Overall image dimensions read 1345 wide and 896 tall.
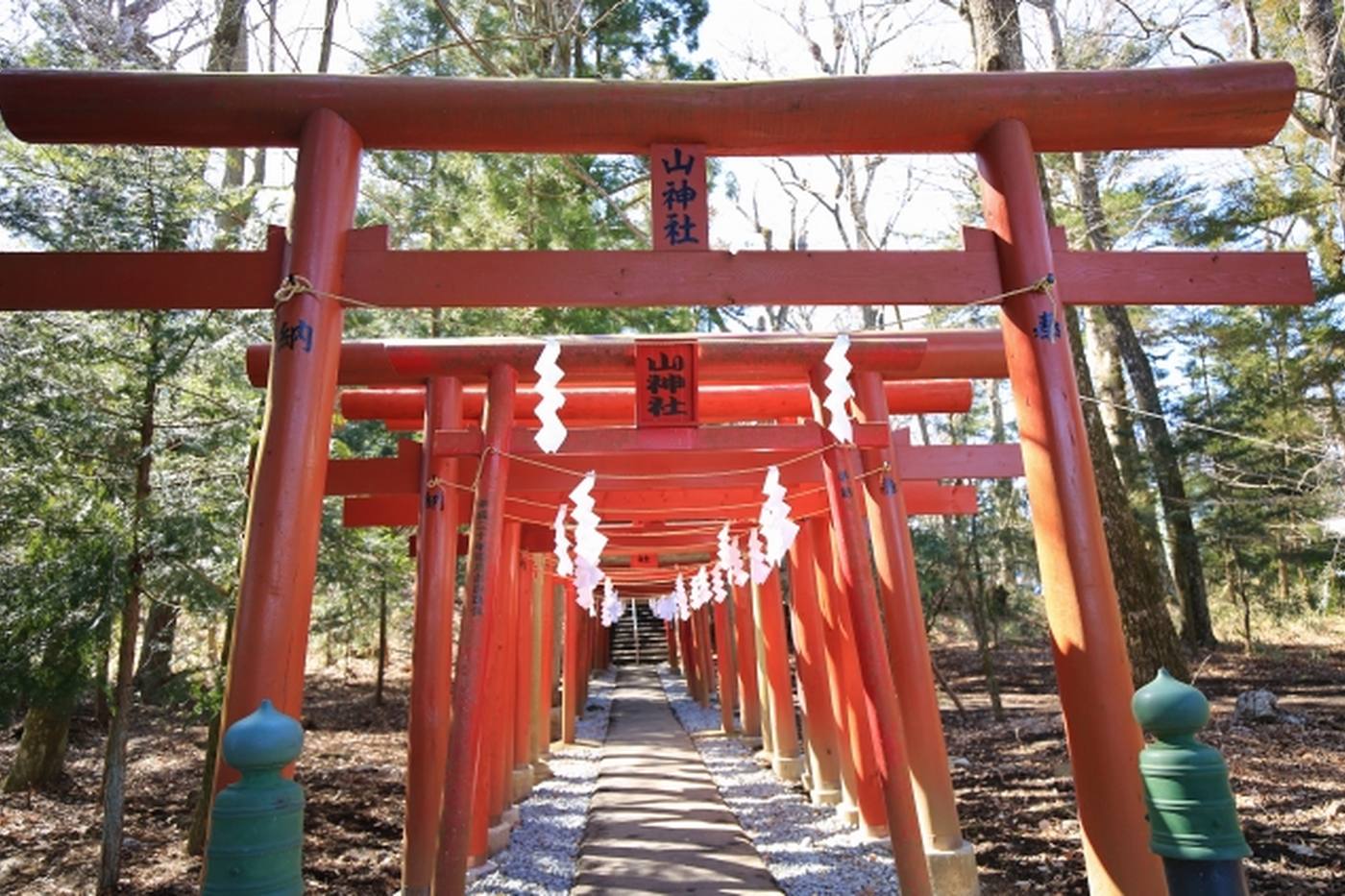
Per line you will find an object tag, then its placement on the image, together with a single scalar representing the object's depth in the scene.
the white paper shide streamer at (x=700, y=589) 13.97
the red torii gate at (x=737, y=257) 3.57
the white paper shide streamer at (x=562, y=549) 7.72
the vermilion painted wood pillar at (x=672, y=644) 31.10
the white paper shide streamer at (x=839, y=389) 5.00
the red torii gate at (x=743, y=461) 5.76
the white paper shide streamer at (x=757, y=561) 9.39
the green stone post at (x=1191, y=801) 2.16
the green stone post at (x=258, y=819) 2.00
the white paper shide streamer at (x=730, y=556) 9.91
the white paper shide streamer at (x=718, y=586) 13.11
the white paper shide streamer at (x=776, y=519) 6.58
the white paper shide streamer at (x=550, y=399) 4.97
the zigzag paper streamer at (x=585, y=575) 8.05
